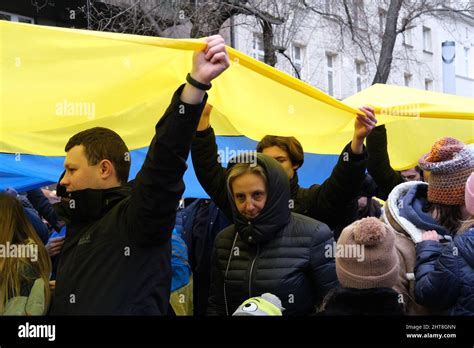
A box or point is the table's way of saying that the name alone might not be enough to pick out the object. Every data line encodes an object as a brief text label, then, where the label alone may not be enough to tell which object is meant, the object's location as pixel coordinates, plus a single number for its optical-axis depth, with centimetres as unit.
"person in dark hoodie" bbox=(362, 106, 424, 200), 457
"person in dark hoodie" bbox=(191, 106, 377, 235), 377
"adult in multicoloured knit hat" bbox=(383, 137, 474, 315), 304
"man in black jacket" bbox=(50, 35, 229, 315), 243
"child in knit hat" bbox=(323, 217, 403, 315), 264
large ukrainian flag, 303
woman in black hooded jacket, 311
